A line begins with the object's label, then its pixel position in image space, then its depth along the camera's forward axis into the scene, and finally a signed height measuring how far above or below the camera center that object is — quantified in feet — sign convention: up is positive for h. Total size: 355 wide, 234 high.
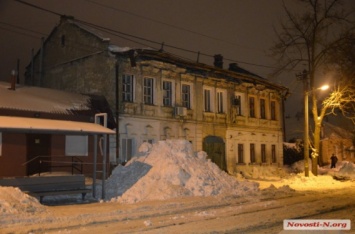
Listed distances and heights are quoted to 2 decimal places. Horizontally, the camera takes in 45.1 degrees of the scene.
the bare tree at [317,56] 97.35 +20.65
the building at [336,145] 156.04 -0.26
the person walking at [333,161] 133.80 -5.25
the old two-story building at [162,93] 83.97 +11.86
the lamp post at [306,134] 92.73 +2.27
